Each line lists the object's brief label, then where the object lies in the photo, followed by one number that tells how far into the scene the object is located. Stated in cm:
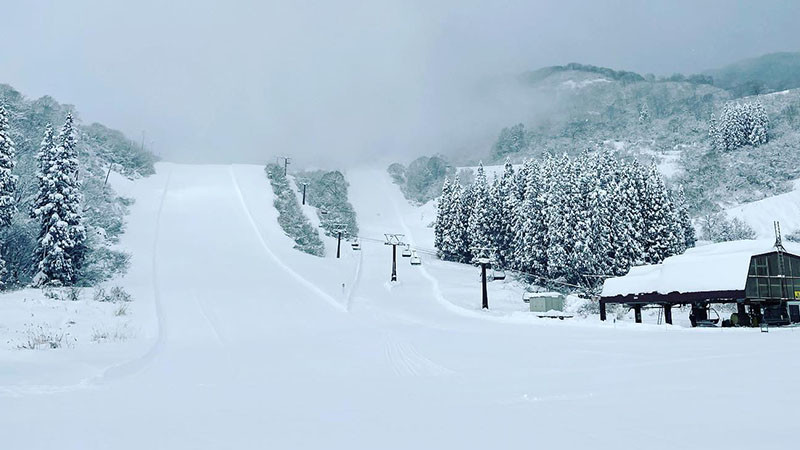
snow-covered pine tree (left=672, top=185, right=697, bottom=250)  6044
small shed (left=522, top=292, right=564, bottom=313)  3634
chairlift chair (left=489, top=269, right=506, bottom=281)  3850
